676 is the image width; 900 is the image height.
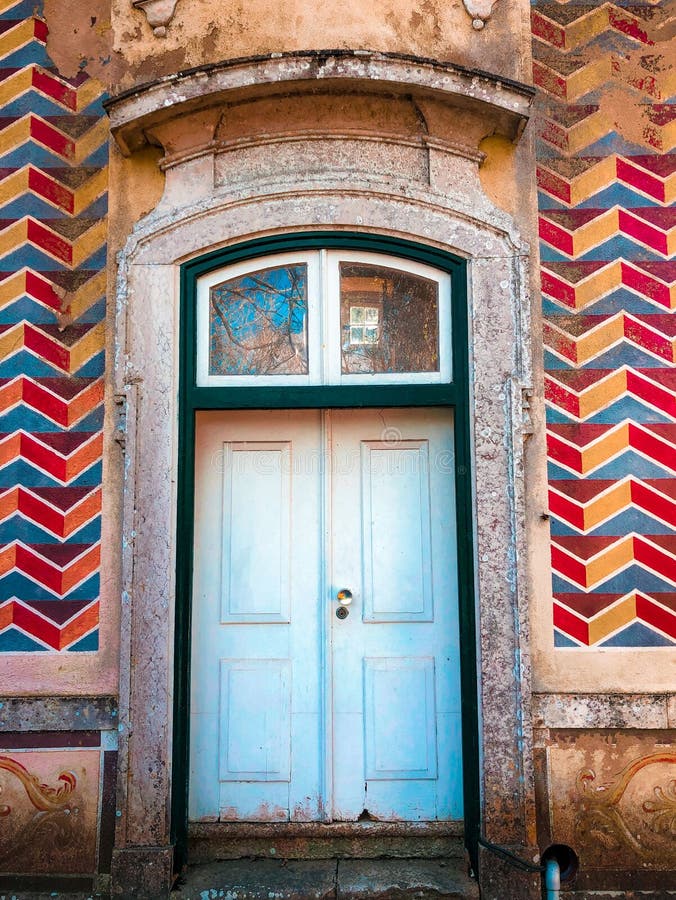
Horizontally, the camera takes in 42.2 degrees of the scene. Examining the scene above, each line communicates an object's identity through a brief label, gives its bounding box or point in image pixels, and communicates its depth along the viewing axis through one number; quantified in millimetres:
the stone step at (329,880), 4363
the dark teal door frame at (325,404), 4645
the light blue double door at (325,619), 4816
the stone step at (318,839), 4688
